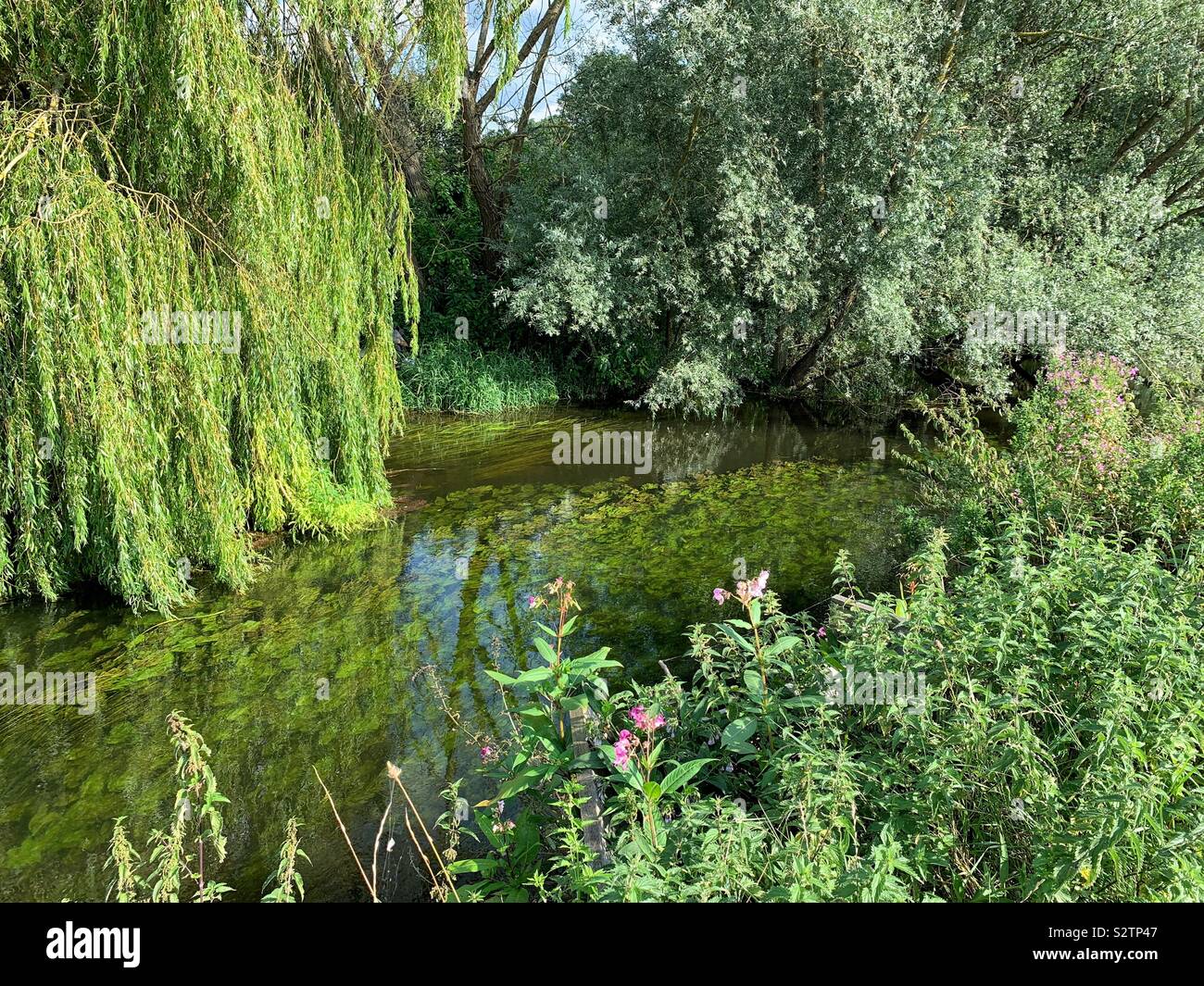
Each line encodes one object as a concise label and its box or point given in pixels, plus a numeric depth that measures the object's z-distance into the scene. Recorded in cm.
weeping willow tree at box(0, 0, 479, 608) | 486
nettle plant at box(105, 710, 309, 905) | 217
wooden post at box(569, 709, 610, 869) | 243
